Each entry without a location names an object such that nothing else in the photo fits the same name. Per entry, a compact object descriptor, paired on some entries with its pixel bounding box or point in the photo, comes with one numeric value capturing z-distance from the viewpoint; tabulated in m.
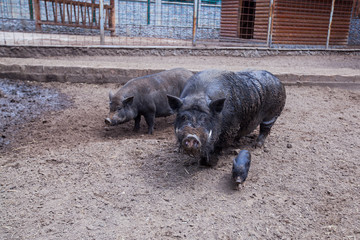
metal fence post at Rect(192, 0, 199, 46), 10.41
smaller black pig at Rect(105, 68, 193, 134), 4.83
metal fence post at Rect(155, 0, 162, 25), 16.66
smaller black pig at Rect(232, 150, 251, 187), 2.98
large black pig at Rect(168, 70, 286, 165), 2.91
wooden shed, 12.62
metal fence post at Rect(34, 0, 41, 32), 13.09
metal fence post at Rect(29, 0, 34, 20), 14.79
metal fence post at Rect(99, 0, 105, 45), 9.83
